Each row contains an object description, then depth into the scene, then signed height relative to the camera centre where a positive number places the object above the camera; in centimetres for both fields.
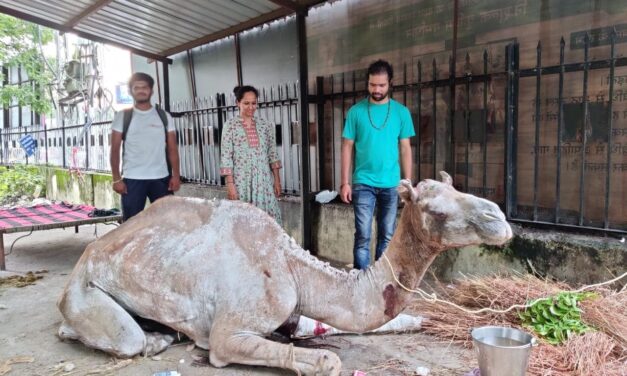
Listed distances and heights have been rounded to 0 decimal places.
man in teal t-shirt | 414 -17
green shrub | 1410 -101
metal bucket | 240 -115
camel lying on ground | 266 -89
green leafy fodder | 318 -128
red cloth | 619 -95
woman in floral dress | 477 -9
